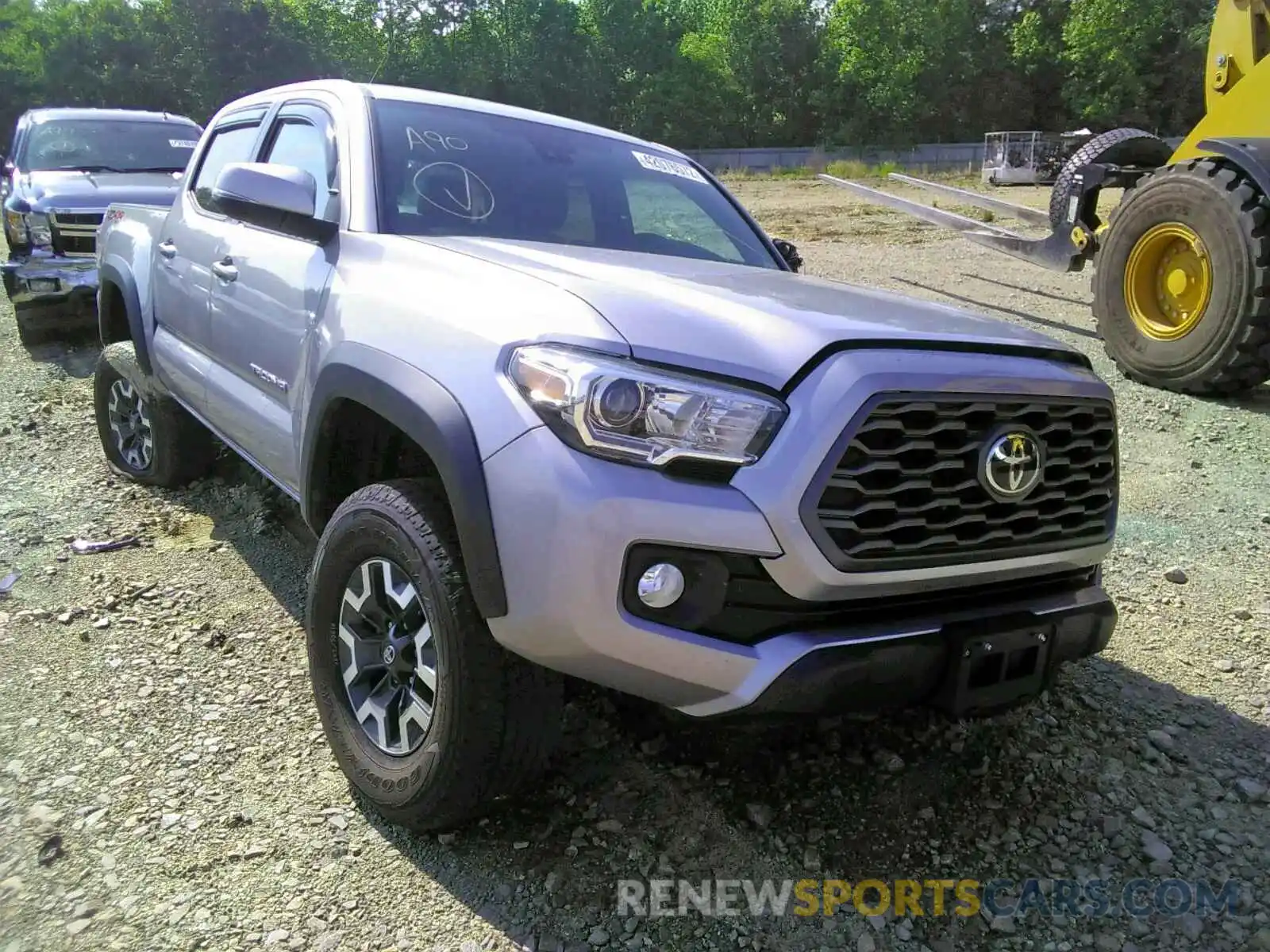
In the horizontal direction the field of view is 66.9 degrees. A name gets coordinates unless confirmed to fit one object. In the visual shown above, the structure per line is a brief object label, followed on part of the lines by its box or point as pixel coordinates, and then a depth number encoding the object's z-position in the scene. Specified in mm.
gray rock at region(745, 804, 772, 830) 2455
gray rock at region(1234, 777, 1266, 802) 2619
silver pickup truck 1912
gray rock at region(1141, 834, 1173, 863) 2391
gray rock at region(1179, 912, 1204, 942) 2154
